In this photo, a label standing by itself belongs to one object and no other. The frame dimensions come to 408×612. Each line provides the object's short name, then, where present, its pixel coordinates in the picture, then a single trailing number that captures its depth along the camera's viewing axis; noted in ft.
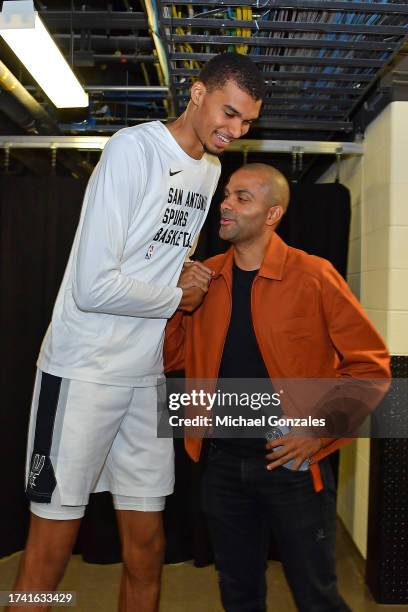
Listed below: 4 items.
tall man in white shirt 5.02
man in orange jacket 5.50
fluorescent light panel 6.45
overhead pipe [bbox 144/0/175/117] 7.29
